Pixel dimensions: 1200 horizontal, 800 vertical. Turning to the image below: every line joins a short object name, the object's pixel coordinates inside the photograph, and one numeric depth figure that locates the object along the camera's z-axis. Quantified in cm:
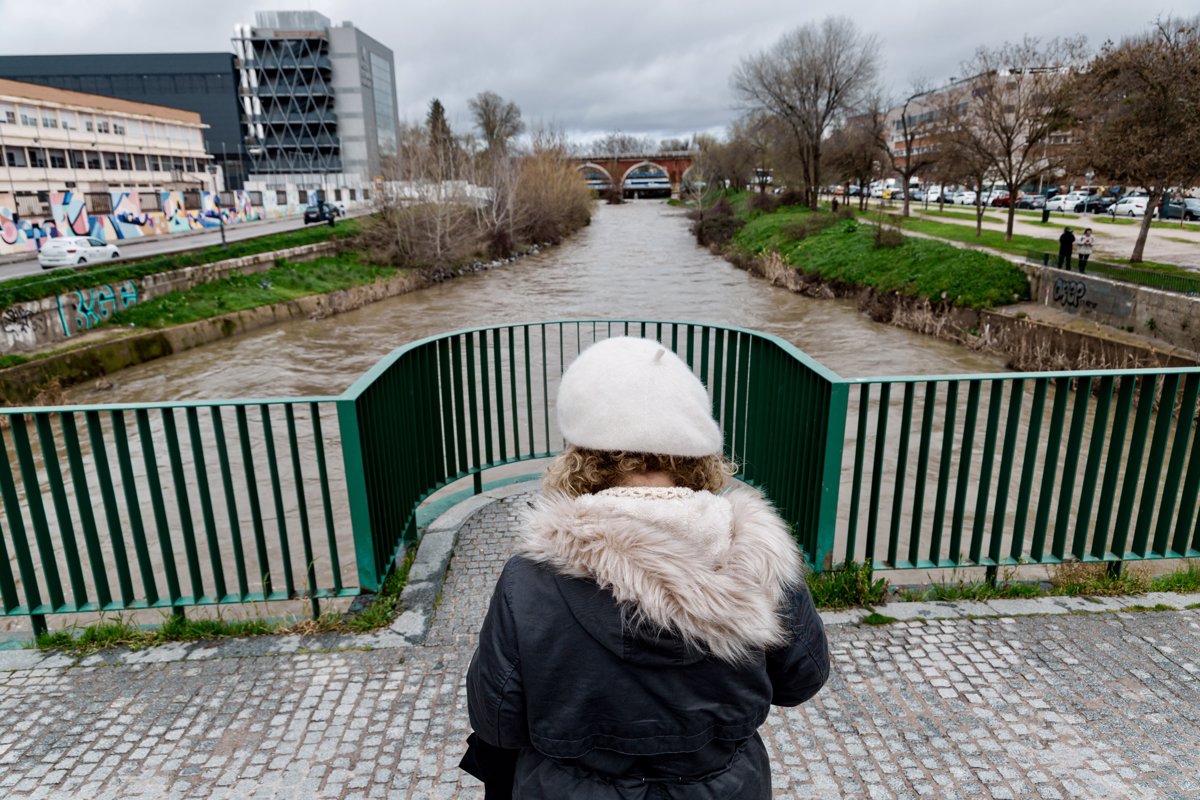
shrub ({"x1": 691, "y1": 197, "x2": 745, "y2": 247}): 4628
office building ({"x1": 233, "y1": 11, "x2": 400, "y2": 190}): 8369
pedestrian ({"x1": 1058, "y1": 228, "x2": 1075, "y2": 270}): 2055
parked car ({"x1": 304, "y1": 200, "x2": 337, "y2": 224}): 4872
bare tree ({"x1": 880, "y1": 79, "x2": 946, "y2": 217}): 3657
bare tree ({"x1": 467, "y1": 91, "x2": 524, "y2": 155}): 8562
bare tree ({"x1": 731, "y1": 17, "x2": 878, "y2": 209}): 4675
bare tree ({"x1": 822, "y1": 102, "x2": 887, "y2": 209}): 4544
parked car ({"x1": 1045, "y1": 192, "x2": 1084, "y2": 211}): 4556
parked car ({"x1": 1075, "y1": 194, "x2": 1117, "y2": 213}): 4329
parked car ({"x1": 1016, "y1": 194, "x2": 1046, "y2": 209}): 4971
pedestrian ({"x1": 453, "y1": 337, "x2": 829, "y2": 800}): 149
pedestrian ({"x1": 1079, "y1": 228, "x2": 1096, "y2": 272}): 1966
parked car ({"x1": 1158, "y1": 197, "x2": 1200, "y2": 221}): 3456
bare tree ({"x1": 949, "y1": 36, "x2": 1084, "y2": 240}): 2731
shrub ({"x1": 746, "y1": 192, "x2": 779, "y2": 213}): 5066
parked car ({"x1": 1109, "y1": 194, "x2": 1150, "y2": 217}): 4012
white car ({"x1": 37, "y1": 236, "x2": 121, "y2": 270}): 2697
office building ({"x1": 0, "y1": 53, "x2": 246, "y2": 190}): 8494
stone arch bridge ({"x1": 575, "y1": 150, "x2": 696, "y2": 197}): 11494
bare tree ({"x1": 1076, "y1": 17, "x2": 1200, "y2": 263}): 1694
